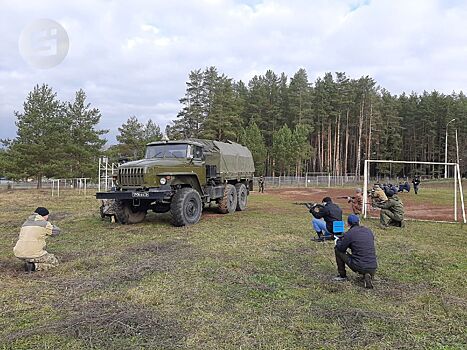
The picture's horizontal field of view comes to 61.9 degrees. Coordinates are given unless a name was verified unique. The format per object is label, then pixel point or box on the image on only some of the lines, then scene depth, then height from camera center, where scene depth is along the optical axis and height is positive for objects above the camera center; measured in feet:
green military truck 35.35 -0.63
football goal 47.12 -4.97
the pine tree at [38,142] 109.91 +9.71
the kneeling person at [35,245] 20.72 -3.73
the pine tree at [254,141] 166.30 +14.62
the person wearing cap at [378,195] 41.78 -2.15
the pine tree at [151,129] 250.16 +31.17
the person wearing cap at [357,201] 45.75 -3.04
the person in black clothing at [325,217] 28.71 -3.09
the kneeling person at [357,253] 18.62 -3.83
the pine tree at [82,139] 119.24 +11.36
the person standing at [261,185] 107.14 -2.88
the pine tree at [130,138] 170.09 +16.74
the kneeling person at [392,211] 37.73 -3.50
